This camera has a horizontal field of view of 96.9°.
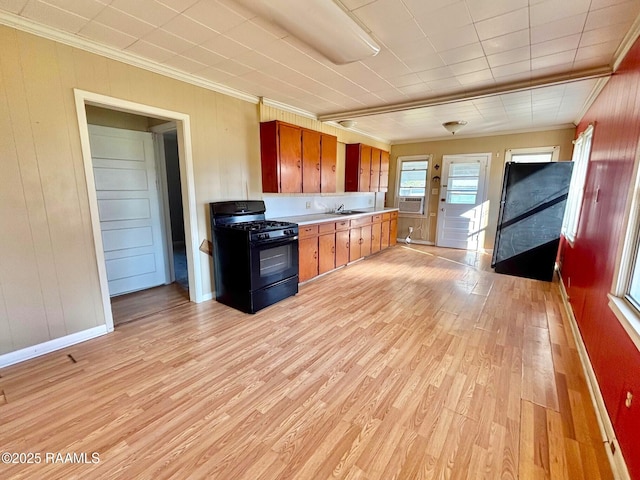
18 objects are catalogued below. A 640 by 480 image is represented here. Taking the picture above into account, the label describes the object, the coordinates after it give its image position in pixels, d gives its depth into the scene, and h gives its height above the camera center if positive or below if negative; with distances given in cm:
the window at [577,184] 360 +9
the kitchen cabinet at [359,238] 499 -89
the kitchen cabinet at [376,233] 570 -90
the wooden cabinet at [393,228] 646 -89
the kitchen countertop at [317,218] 403 -45
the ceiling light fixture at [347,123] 479 +112
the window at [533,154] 538 +70
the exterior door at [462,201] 613 -23
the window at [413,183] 681 +16
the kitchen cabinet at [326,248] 425 -90
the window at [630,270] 163 -47
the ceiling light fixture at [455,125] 464 +106
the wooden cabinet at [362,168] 558 +43
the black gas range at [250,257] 310 -79
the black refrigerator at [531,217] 412 -39
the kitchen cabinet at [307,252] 387 -88
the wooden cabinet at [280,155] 376 +45
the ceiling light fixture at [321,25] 170 +106
